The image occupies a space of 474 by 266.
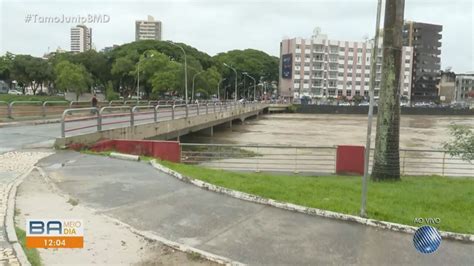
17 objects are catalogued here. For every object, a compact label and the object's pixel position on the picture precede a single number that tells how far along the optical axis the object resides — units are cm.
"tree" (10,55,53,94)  7975
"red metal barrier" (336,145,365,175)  1459
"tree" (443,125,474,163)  1000
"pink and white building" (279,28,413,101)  12756
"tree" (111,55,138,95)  7462
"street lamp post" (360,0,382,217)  615
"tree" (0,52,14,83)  8425
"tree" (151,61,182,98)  6397
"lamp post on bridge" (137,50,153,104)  6636
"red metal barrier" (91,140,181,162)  1483
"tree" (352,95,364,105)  11779
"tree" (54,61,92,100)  6284
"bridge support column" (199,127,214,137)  4213
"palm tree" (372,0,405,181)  1091
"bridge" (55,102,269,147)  1496
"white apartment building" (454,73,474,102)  14162
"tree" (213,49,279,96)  12049
